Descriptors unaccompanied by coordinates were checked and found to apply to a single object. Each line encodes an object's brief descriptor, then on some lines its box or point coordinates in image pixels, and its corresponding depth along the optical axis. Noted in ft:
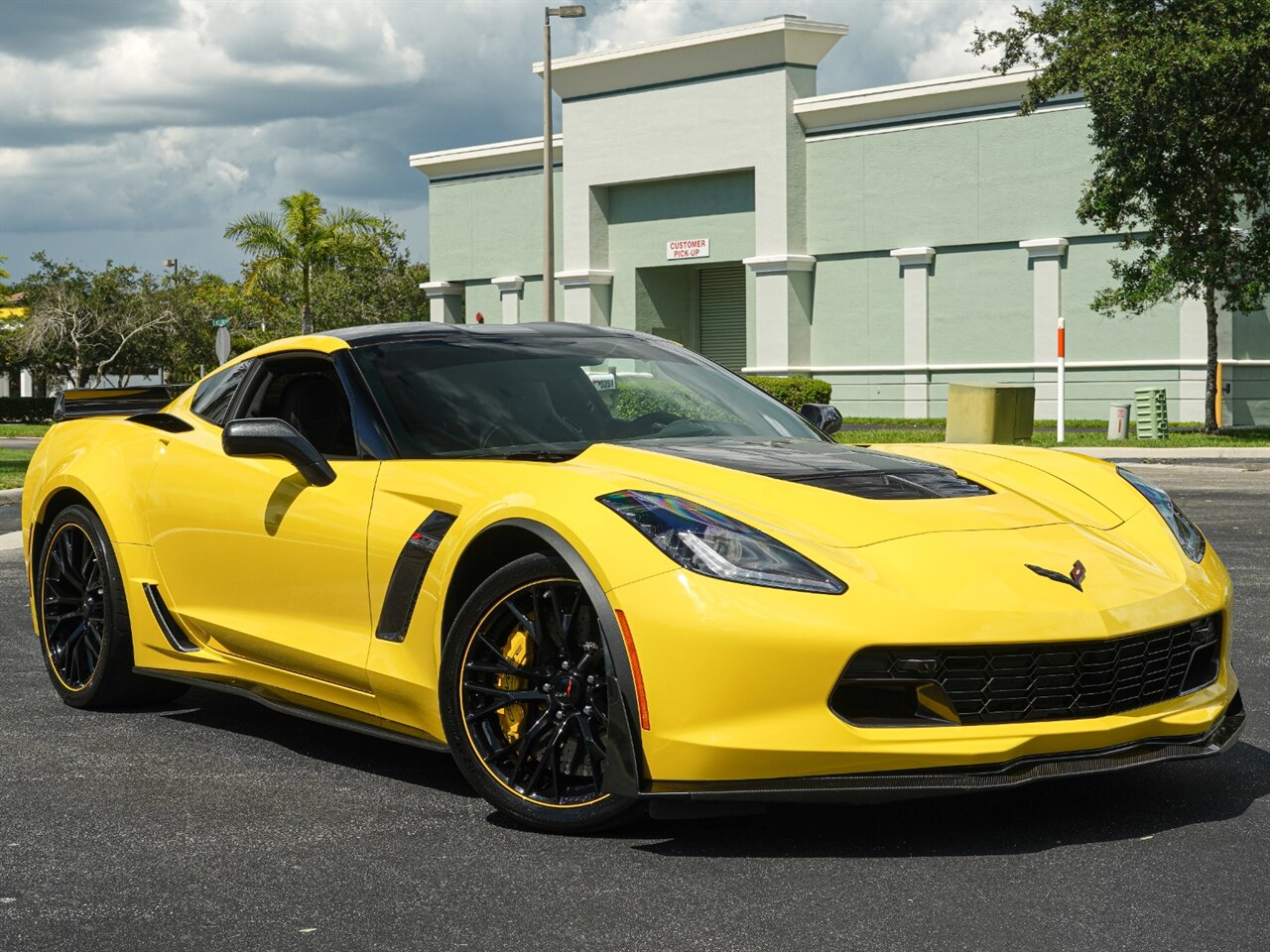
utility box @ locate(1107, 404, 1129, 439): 91.15
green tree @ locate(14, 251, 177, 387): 199.21
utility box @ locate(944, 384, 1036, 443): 77.92
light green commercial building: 120.88
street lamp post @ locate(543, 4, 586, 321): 102.17
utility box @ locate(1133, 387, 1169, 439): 90.53
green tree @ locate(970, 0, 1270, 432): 84.33
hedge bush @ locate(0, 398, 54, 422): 173.78
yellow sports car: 13.05
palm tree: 161.79
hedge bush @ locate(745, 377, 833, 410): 111.14
